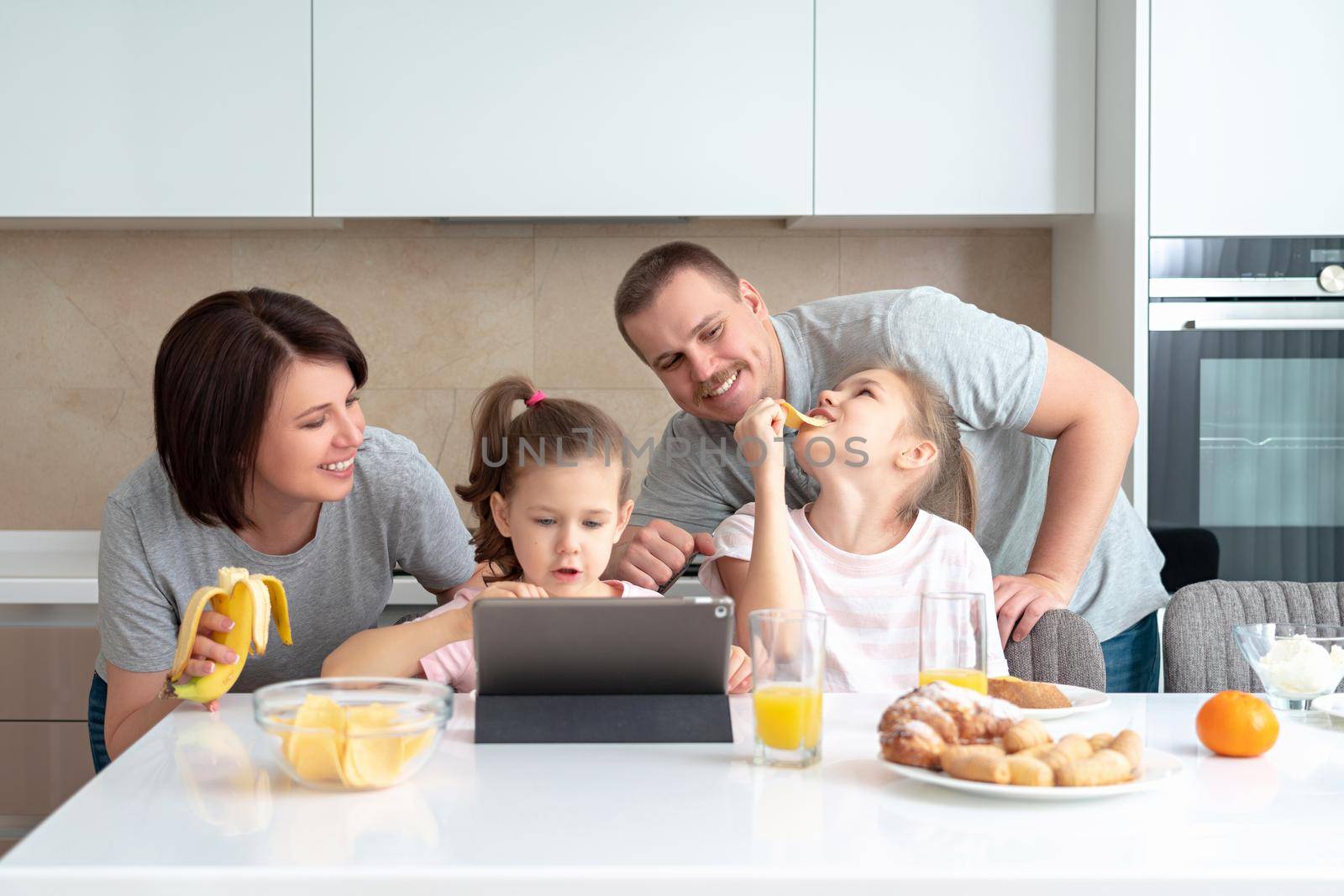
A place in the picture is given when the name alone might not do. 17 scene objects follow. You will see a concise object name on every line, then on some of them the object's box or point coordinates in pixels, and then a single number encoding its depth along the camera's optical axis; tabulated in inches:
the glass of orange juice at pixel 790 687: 39.3
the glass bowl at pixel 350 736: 36.3
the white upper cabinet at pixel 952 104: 106.3
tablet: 42.0
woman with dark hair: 62.7
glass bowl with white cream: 48.2
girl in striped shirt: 63.7
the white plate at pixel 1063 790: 34.7
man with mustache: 73.3
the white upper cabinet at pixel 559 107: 105.3
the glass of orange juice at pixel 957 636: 44.3
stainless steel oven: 101.0
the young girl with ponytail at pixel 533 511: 57.2
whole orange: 41.4
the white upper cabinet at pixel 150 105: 104.3
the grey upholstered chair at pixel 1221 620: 65.6
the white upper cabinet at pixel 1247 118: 99.8
